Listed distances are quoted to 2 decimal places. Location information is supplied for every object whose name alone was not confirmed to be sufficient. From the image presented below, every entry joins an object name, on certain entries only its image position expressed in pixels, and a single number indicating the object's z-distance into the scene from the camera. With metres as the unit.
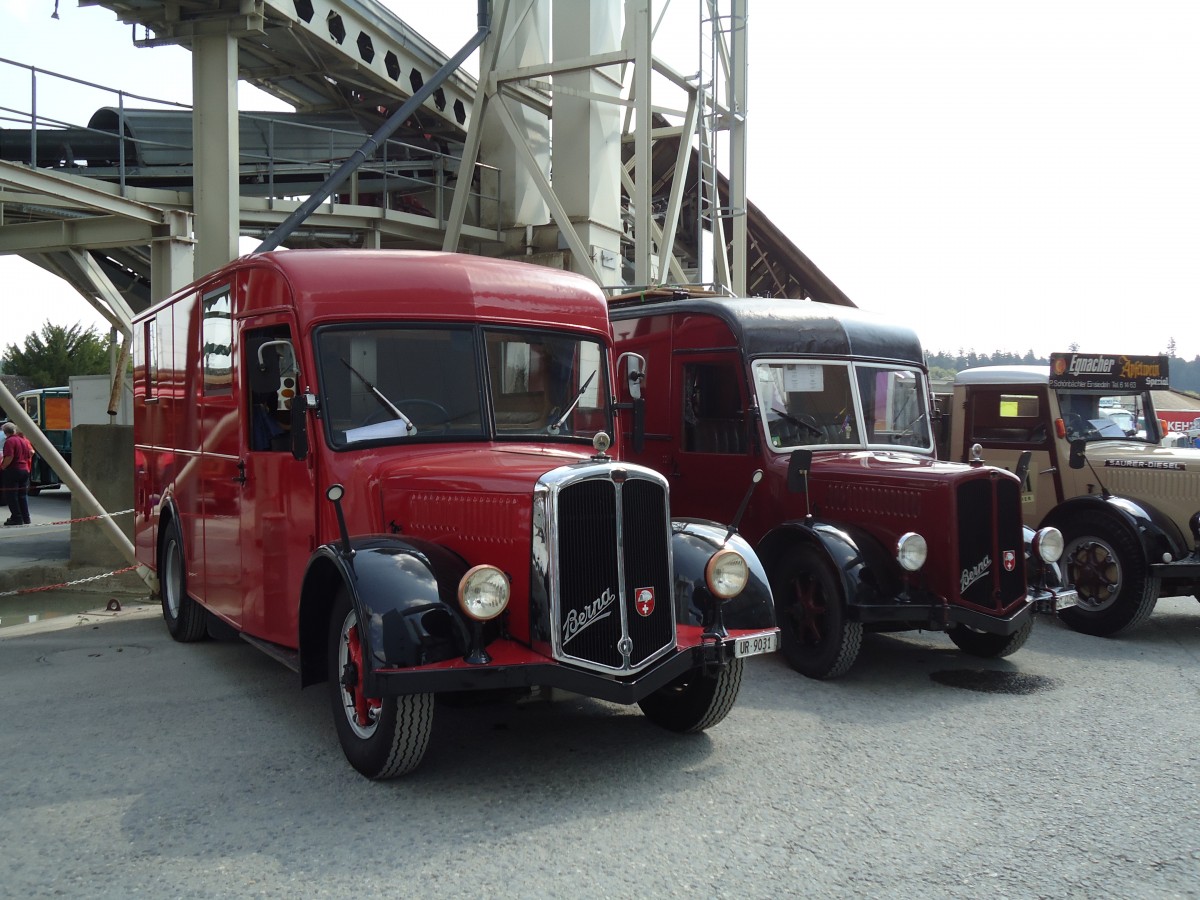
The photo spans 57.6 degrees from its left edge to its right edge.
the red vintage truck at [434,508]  4.77
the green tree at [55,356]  54.12
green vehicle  26.73
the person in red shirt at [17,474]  19.19
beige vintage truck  8.57
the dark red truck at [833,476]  6.88
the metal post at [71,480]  10.13
